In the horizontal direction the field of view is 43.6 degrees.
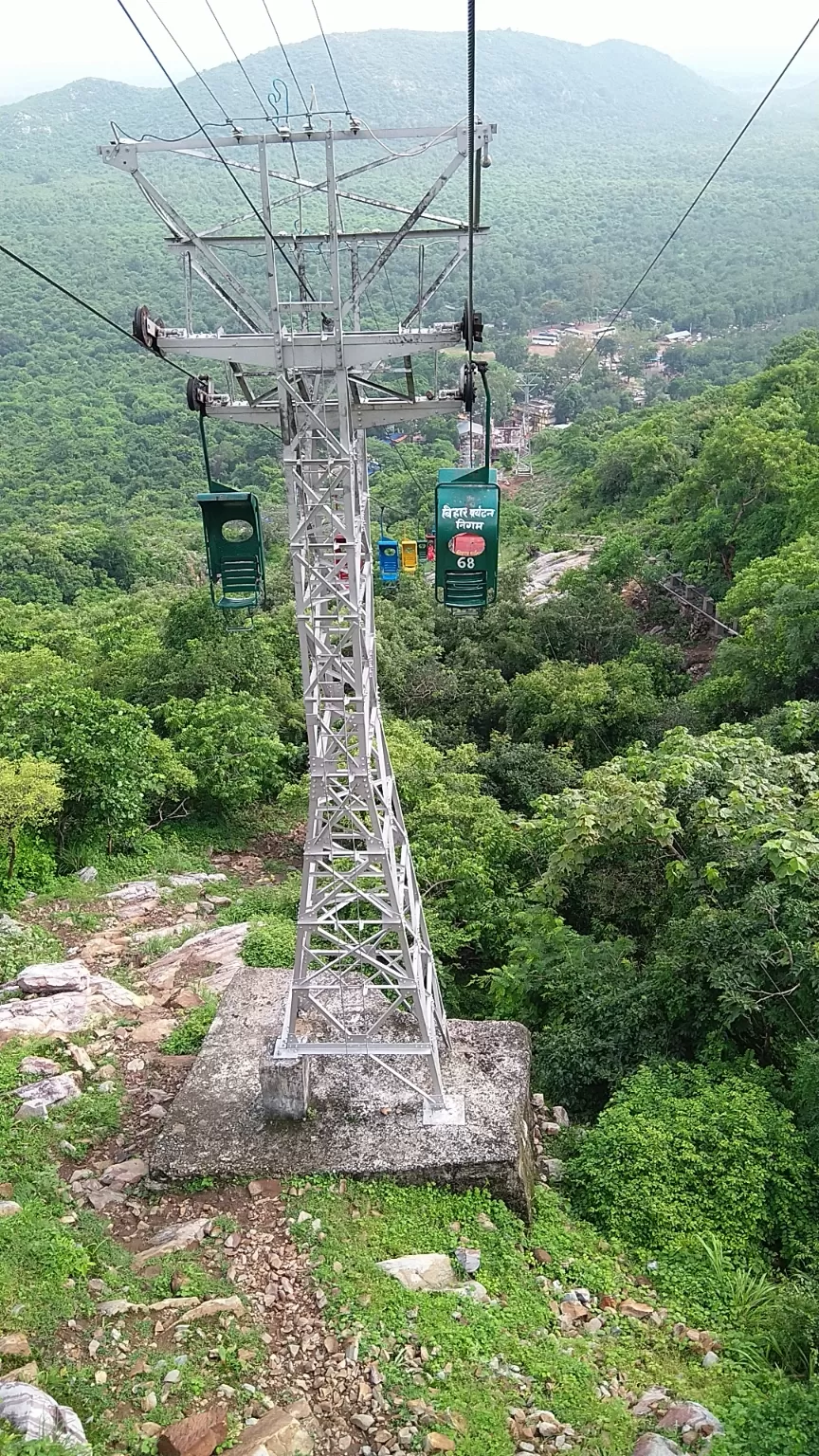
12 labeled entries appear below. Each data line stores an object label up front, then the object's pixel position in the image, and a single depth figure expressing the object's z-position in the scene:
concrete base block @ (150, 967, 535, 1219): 8.89
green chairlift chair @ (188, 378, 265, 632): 8.82
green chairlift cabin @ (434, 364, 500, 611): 8.61
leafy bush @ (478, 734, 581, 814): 17.78
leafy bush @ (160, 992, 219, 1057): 10.88
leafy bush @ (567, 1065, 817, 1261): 8.53
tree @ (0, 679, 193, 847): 15.23
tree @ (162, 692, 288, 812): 17.00
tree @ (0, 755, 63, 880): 13.55
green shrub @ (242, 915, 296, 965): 12.62
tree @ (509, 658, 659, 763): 19.86
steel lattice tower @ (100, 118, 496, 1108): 7.54
